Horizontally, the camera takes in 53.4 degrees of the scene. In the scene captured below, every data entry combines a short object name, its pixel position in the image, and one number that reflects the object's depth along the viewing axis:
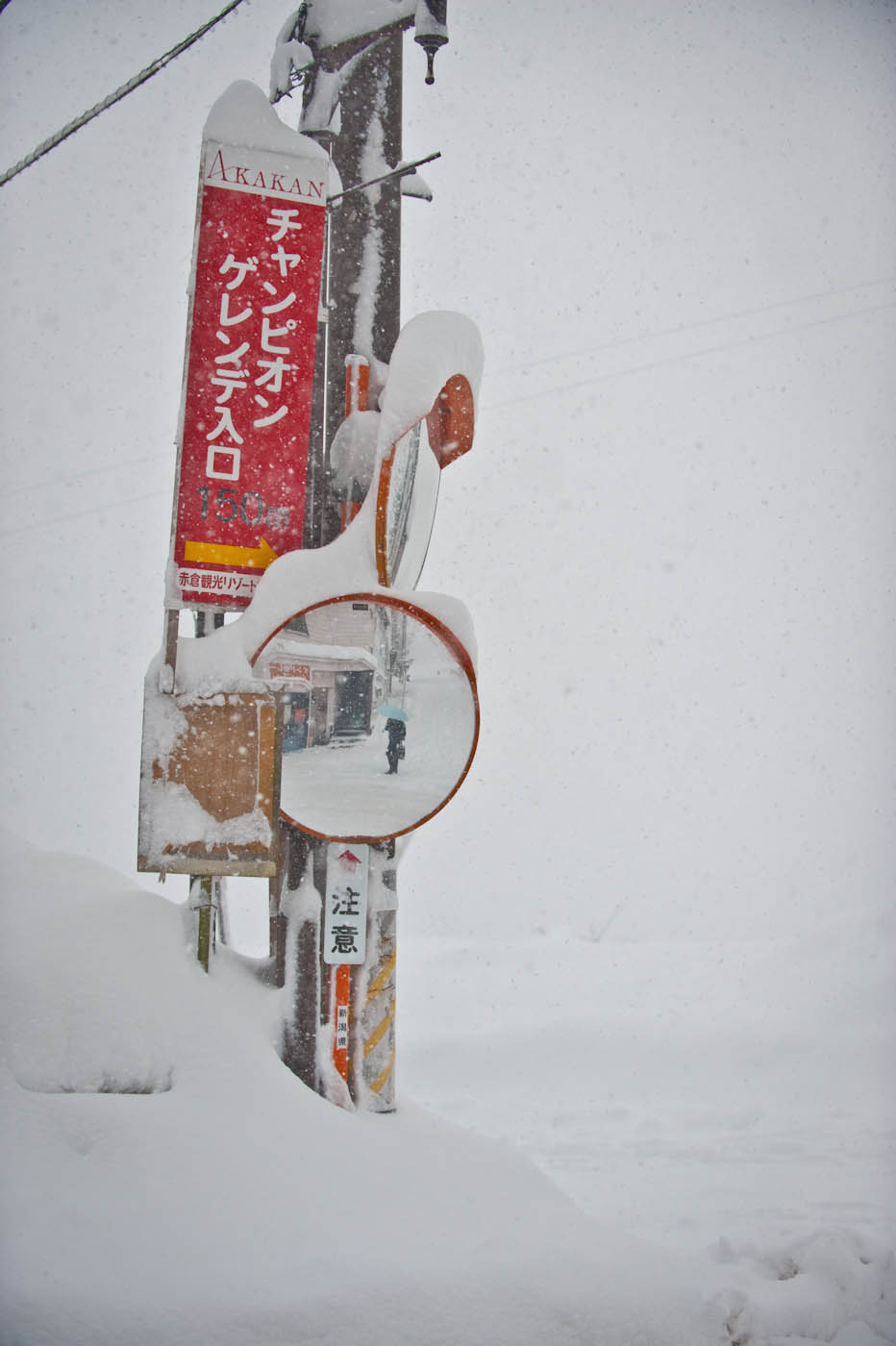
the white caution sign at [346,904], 4.27
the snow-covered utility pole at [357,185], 4.49
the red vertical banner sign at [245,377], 3.92
